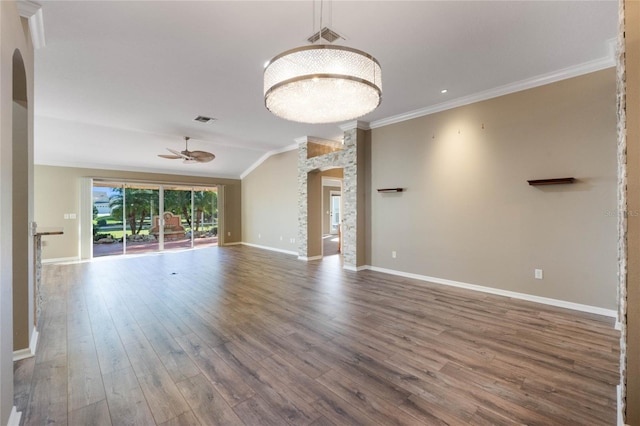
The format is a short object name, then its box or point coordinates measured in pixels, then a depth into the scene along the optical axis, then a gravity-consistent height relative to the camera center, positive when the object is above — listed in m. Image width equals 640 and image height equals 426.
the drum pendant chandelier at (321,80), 1.81 +0.90
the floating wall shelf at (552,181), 3.42 +0.39
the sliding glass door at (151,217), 7.77 -0.12
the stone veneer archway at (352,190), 5.66 +0.47
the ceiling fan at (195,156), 5.73 +1.24
